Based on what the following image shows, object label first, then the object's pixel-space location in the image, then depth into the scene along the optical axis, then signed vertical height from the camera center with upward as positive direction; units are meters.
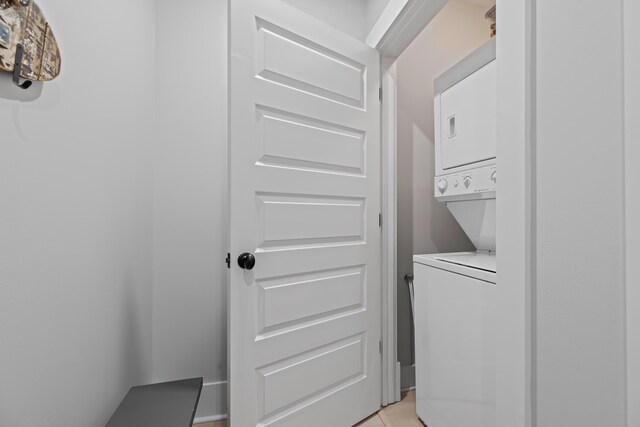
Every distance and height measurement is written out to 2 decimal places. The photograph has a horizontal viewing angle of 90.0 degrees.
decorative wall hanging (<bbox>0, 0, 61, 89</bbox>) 0.64 +0.38
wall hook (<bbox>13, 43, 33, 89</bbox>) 0.66 +0.31
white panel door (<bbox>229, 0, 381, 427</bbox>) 1.28 -0.02
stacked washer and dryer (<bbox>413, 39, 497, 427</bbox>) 1.20 -0.25
